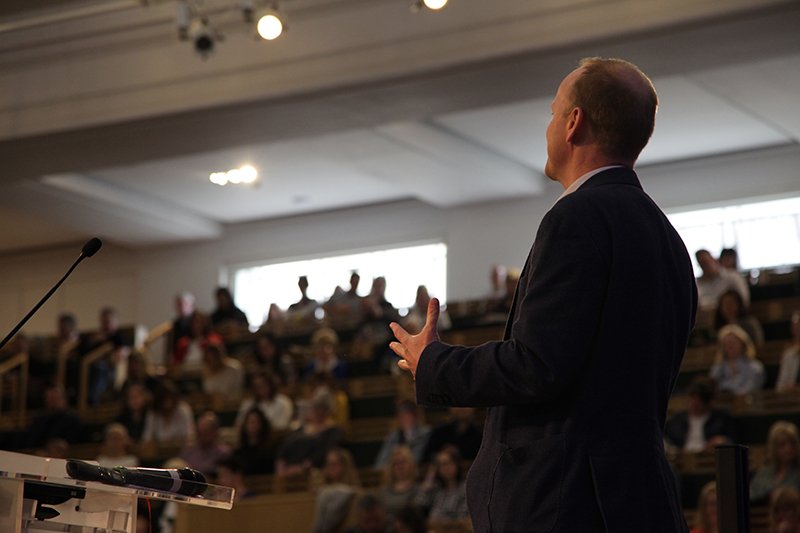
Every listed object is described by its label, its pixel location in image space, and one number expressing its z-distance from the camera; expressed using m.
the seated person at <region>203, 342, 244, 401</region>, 11.96
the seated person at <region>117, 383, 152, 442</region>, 11.44
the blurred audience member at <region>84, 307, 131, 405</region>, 13.17
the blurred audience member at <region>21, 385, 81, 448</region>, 11.79
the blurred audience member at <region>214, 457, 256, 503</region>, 9.42
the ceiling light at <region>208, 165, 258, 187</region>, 14.13
